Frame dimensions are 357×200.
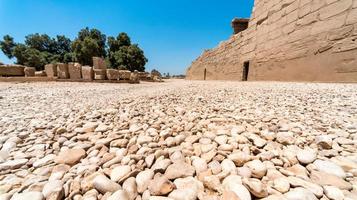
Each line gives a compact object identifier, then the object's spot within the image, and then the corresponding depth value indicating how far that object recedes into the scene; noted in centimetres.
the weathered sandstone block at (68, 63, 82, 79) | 820
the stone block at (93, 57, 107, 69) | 910
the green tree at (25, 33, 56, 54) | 2392
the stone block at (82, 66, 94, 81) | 821
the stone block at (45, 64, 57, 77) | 866
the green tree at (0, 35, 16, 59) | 2231
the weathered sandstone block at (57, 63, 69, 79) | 822
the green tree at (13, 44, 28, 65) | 2052
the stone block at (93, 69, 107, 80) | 836
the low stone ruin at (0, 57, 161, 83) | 820
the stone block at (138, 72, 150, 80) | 1341
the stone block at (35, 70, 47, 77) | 912
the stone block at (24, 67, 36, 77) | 845
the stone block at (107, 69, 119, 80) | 856
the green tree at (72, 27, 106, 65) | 1860
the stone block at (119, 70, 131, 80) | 915
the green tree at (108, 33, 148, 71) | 1977
